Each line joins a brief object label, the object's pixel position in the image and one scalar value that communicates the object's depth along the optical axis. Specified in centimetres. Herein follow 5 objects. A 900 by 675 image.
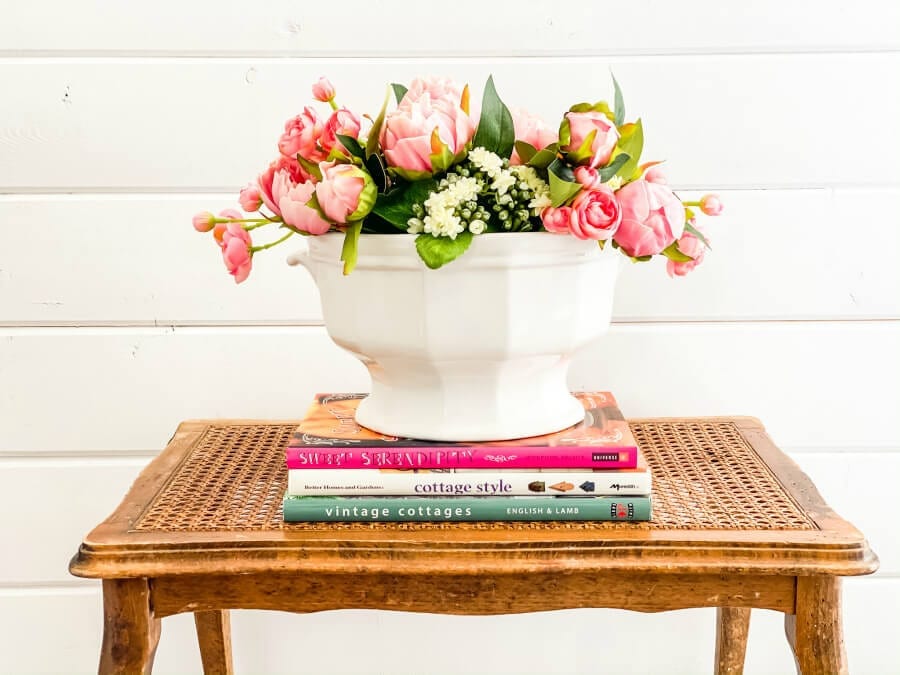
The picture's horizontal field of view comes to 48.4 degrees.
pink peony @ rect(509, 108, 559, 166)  84
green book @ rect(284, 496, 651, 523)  84
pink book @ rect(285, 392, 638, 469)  85
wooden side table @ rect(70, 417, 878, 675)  79
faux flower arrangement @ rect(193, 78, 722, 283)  78
